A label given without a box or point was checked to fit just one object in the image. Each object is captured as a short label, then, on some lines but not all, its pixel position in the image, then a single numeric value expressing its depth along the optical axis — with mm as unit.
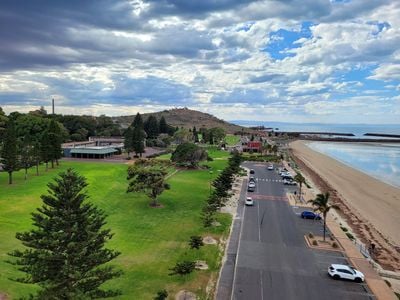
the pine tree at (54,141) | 79225
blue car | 47750
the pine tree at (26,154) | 68575
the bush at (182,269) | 28750
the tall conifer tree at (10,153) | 61719
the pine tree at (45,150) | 76875
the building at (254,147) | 134625
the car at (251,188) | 64750
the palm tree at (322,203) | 40406
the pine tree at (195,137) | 170188
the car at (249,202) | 53812
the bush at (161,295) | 23602
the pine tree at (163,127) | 174000
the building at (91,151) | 101375
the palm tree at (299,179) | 61022
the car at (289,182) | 73300
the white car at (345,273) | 29516
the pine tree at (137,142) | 105688
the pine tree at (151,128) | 161875
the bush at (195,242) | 34375
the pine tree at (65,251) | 18969
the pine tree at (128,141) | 107875
